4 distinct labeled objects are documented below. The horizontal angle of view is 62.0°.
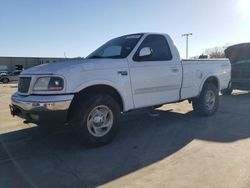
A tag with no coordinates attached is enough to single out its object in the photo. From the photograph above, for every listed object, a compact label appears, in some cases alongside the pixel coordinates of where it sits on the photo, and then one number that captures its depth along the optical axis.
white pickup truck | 3.34
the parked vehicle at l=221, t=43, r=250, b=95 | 8.38
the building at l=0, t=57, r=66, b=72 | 44.85
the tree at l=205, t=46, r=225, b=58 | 35.57
